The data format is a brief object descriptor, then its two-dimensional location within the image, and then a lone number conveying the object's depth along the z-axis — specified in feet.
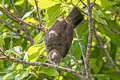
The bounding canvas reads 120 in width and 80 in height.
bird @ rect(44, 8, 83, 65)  16.78
